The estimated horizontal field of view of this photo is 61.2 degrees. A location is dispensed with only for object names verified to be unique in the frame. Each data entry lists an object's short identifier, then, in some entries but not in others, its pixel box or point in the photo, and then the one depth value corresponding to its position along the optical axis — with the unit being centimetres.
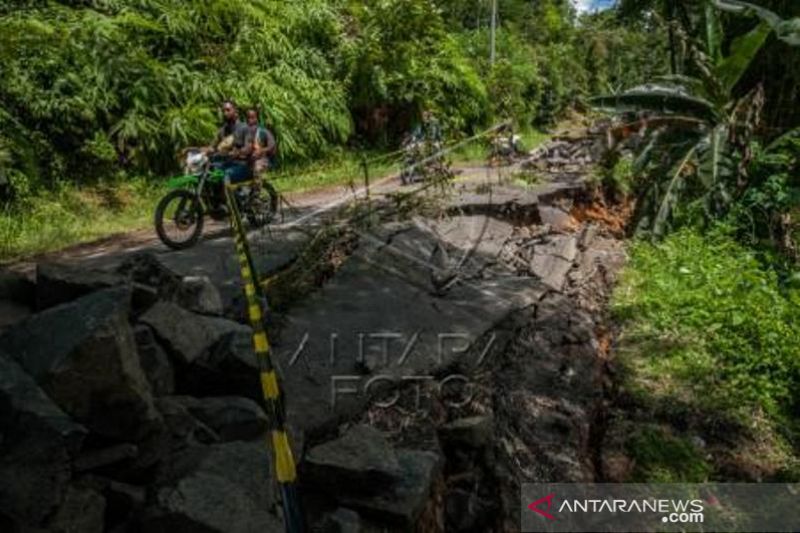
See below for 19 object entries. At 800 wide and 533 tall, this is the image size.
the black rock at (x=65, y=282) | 424
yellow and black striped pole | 244
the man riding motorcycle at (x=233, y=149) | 846
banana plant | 913
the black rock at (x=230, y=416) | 363
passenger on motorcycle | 866
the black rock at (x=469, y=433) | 407
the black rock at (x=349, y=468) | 321
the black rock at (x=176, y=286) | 480
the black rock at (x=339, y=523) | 297
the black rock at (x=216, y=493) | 270
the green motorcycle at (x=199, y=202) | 768
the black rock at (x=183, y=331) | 395
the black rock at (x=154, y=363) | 368
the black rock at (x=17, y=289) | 466
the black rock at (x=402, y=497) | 311
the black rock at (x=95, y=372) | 302
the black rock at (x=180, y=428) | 333
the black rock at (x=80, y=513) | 270
